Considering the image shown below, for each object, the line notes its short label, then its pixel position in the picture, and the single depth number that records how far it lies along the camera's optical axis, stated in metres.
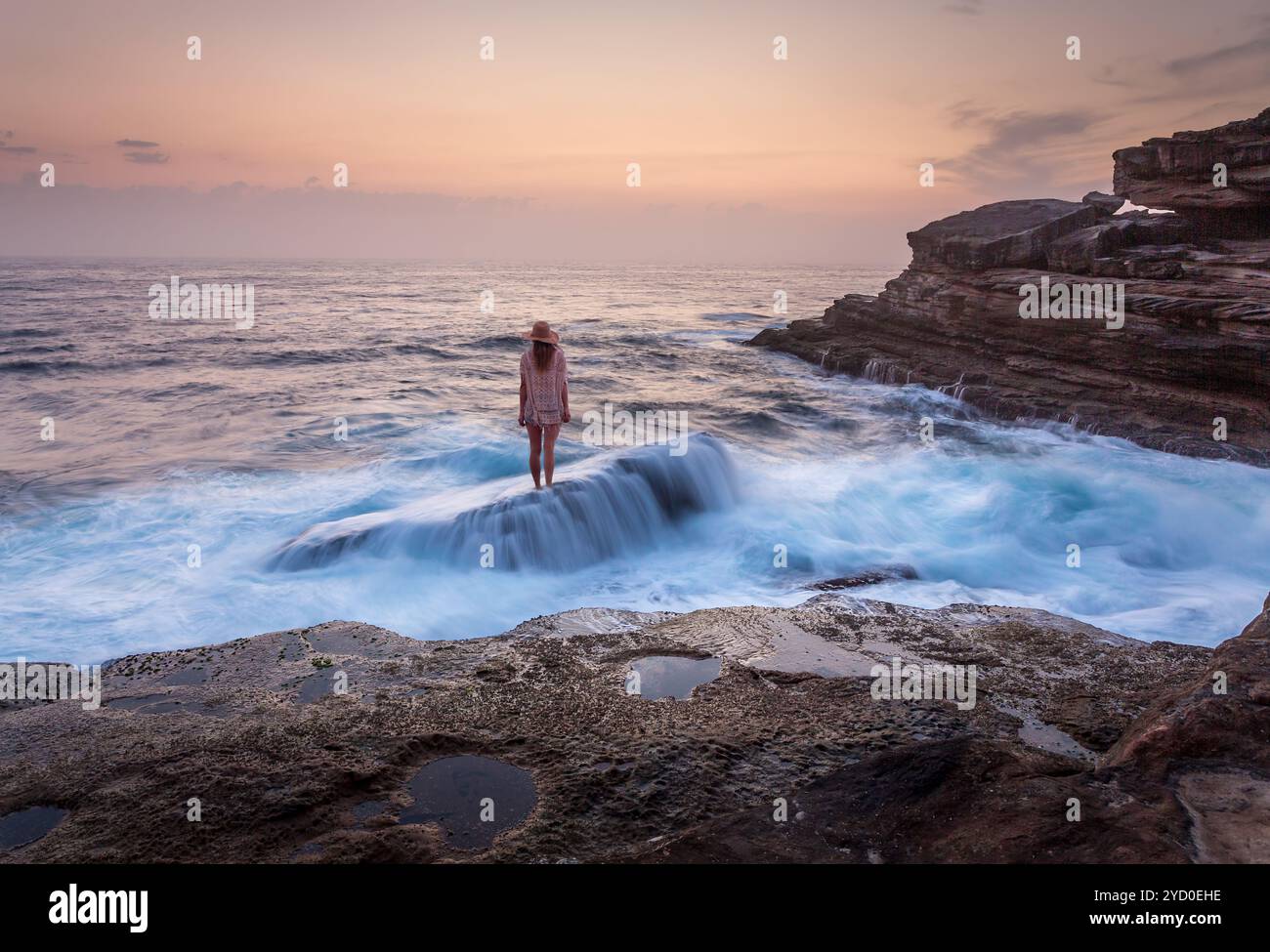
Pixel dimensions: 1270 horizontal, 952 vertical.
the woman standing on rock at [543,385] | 7.94
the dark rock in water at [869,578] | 6.93
